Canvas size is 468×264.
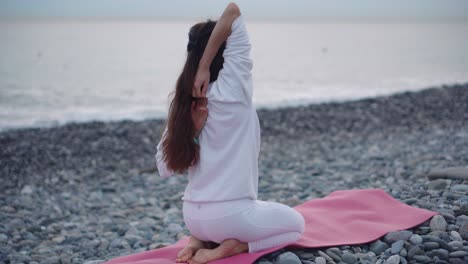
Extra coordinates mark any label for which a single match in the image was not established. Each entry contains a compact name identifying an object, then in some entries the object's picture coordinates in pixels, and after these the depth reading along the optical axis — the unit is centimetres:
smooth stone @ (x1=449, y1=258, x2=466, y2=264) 388
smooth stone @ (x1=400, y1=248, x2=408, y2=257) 405
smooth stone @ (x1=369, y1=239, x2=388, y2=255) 421
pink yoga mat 425
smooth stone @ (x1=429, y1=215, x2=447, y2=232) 441
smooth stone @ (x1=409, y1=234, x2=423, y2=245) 418
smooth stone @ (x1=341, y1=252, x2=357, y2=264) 404
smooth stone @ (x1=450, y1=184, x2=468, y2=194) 529
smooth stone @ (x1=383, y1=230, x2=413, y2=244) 430
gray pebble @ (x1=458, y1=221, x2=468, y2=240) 423
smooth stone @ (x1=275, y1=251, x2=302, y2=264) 393
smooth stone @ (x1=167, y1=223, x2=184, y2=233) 635
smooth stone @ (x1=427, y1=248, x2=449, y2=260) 393
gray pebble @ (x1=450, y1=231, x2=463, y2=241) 421
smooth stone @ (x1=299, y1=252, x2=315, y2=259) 408
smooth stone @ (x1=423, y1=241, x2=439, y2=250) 406
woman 377
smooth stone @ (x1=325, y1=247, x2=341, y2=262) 409
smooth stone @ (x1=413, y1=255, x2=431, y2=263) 393
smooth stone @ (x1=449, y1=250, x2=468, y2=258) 393
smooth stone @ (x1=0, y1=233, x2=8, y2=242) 632
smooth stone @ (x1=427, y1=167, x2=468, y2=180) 591
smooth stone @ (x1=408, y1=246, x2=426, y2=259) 401
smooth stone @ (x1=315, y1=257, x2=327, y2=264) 400
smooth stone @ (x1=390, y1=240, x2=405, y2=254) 411
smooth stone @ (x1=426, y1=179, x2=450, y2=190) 563
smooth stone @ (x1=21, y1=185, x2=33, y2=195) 873
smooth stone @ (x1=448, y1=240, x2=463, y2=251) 403
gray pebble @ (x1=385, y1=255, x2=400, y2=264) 395
